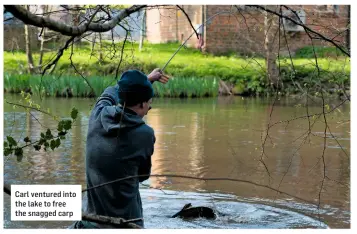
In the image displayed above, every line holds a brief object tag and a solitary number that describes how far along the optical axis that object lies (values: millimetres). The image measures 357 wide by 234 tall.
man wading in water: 4410
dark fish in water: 6973
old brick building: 26912
